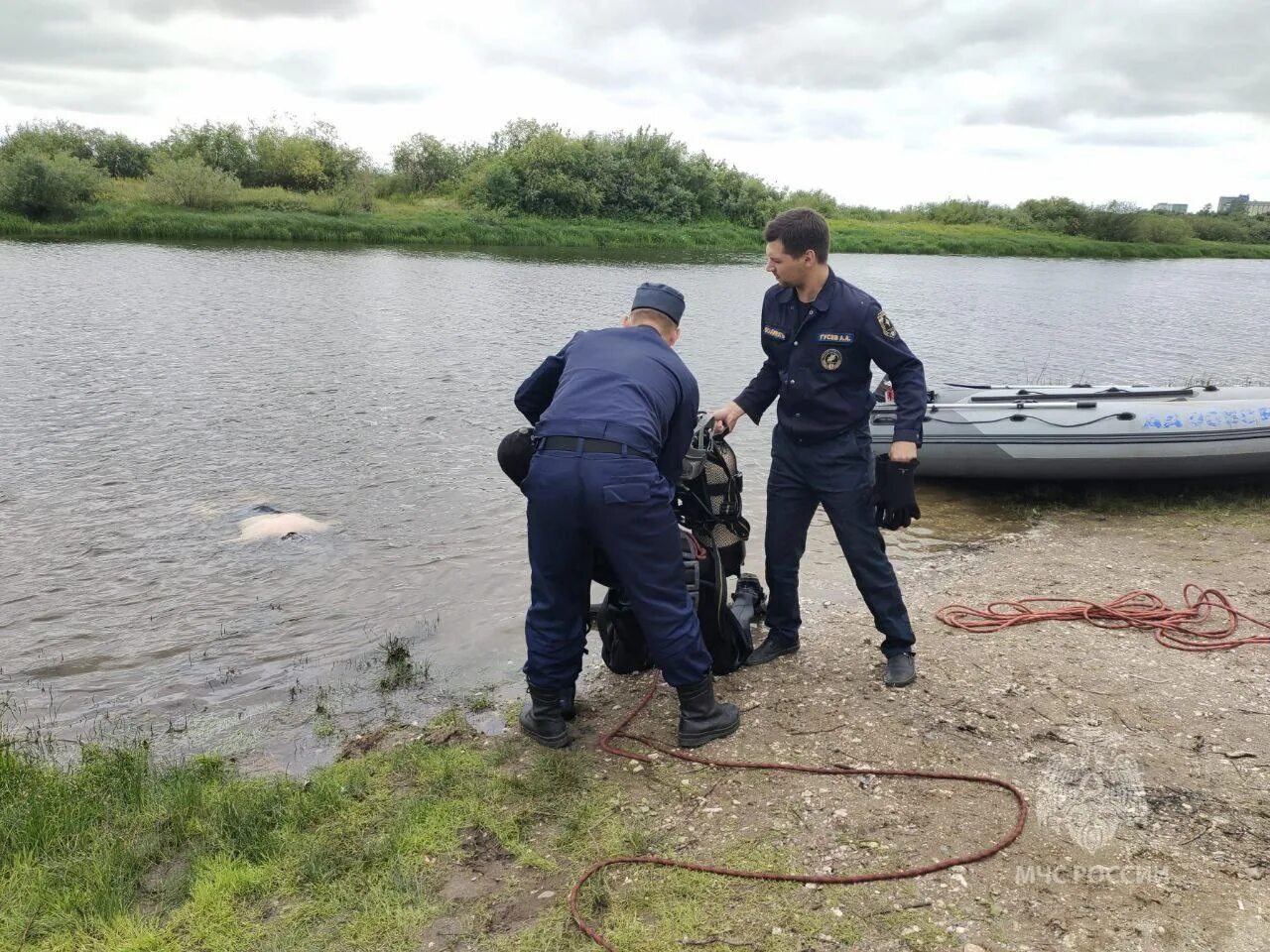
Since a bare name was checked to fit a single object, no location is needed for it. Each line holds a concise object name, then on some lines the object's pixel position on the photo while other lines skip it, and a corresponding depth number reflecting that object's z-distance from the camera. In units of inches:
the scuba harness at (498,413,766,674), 170.7
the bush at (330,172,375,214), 1850.4
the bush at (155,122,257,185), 2086.6
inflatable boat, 333.4
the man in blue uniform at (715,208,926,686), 168.1
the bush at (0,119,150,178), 2022.6
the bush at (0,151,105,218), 1492.4
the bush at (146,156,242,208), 1672.0
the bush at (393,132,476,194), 2333.9
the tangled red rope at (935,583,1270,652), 206.7
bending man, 139.1
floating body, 316.8
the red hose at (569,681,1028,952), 121.4
